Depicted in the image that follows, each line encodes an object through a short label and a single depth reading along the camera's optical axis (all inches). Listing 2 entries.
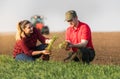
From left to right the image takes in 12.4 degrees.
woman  486.6
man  465.7
